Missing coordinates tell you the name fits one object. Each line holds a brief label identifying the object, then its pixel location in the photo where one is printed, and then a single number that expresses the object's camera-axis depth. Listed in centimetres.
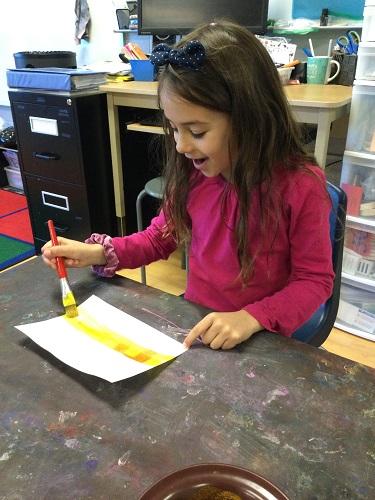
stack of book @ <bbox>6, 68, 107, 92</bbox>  178
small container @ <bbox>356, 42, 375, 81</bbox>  137
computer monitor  181
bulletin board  177
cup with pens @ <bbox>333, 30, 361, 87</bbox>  171
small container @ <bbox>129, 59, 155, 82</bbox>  192
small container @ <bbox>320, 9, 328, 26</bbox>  182
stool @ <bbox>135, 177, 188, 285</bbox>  168
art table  43
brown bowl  35
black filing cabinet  187
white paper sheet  59
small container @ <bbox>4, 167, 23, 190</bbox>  326
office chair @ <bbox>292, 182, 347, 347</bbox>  91
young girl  71
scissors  174
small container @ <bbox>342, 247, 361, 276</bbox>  165
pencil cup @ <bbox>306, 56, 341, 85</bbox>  172
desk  133
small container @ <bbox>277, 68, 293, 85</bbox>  165
